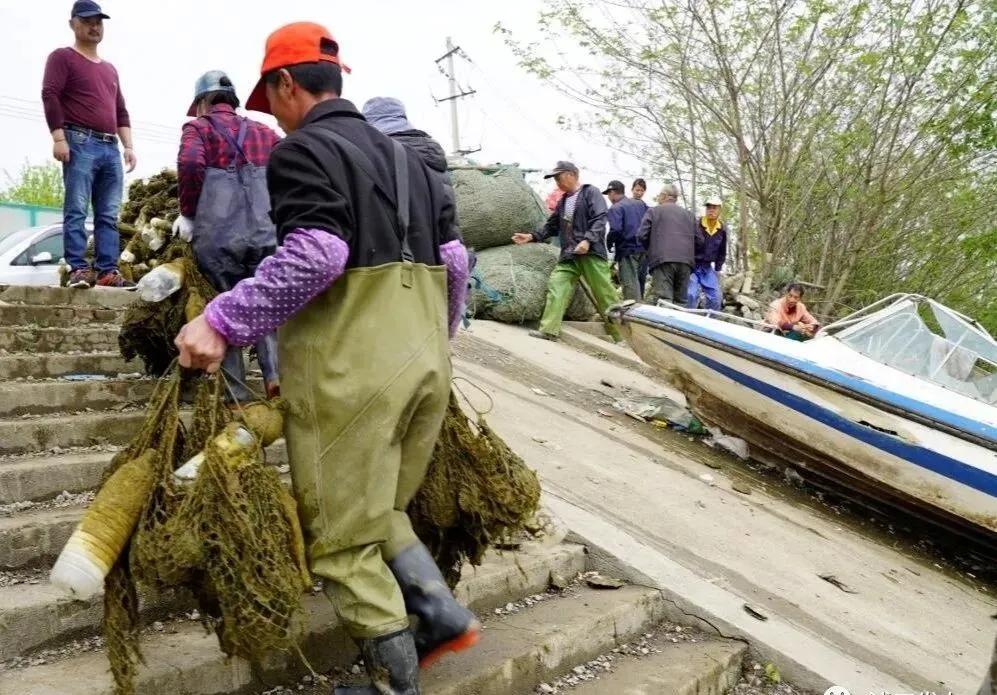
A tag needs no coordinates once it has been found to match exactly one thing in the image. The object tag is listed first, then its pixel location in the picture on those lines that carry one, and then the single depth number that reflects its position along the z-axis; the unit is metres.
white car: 10.25
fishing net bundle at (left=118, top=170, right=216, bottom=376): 3.86
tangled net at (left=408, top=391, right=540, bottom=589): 2.83
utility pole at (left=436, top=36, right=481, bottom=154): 28.85
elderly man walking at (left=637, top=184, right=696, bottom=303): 9.80
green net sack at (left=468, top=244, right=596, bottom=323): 9.61
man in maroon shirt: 5.36
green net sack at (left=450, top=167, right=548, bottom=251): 9.91
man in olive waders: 2.19
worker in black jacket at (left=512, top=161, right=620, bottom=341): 8.80
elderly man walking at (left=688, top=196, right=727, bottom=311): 10.16
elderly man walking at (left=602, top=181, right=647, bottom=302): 10.54
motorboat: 5.77
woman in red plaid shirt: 3.84
